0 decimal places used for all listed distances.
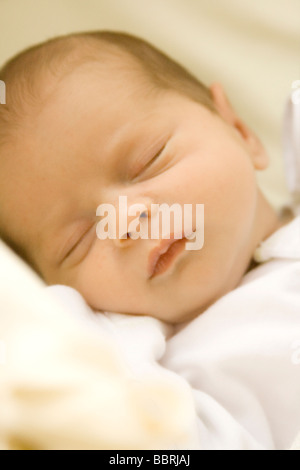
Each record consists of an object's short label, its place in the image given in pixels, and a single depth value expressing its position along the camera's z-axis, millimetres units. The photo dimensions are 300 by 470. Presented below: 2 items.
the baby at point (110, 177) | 411
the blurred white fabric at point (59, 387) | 325
